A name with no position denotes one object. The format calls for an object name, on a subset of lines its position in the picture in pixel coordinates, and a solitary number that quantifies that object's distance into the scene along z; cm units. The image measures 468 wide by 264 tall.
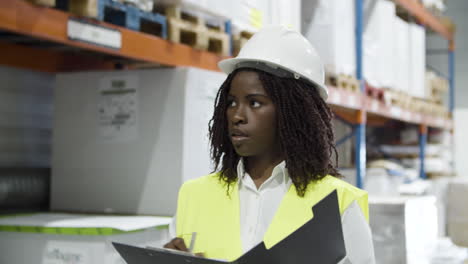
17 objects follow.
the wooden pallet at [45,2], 235
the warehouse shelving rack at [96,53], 234
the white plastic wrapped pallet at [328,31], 530
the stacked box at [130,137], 308
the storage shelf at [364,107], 541
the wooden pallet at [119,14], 260
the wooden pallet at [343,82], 543
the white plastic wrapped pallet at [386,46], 650
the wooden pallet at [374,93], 638
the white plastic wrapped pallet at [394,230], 327
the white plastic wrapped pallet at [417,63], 752
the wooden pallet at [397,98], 670
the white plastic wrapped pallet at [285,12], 416
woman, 164
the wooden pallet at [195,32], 322
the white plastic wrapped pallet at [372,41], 614
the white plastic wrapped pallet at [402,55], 695
